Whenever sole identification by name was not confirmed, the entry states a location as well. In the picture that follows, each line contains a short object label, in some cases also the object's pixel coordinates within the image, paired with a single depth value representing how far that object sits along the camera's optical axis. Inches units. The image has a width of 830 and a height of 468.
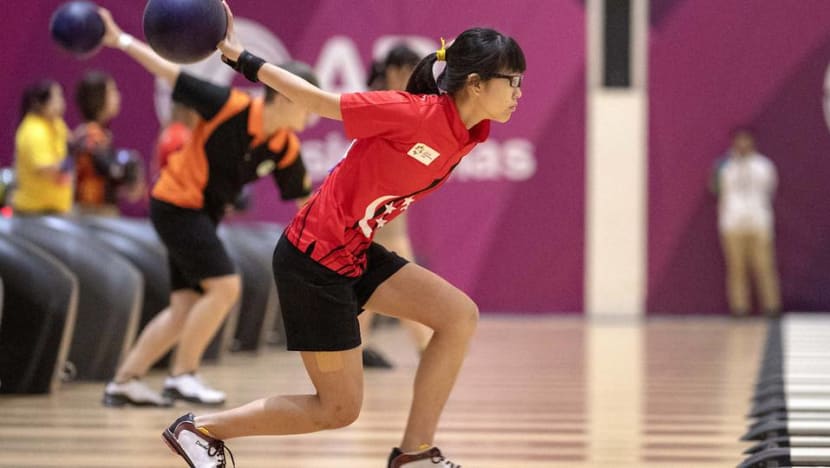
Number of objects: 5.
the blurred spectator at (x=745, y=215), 1111.0
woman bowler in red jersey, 319.6
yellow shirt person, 689.6
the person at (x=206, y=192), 503.8
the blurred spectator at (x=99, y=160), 738.8
